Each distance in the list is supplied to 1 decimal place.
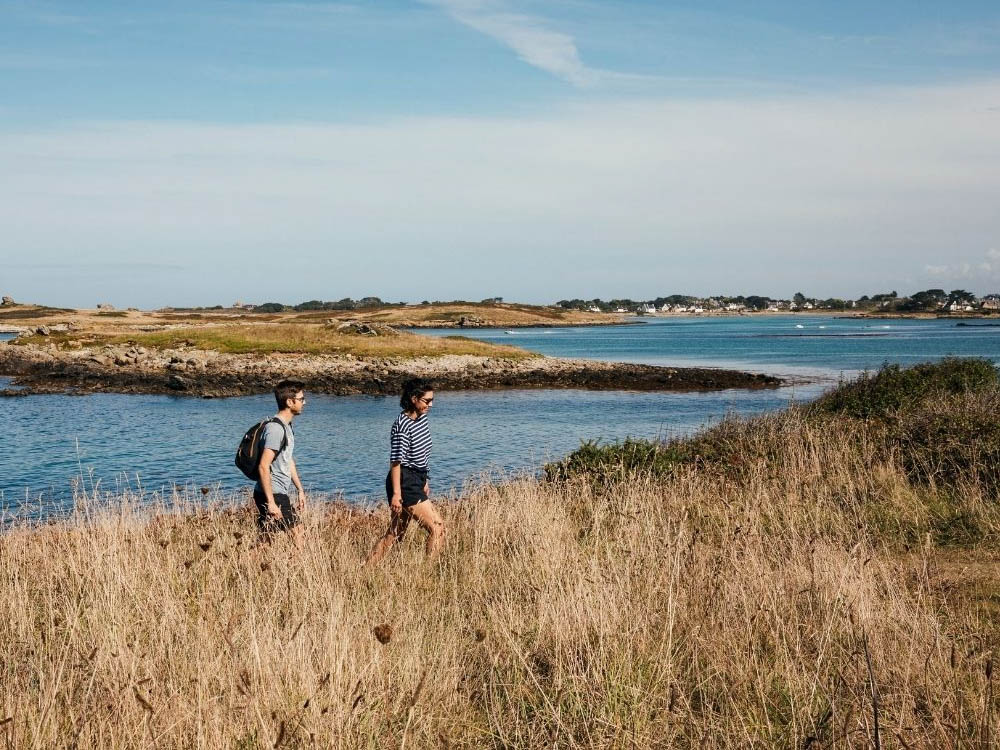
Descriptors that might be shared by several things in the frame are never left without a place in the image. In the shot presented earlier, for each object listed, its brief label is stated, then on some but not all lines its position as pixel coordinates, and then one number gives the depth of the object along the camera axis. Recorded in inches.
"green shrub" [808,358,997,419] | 746.8
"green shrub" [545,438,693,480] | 519.2
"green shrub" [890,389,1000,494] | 474.3
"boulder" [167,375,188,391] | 1939.0
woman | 342.3
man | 330.6
